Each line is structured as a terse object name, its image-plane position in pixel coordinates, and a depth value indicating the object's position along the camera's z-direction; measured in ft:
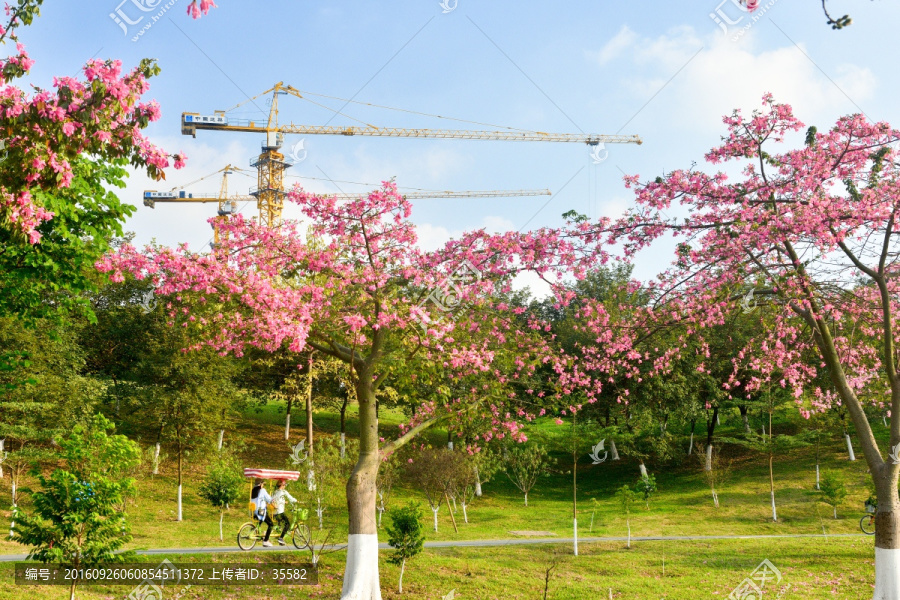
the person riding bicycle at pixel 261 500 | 52.26
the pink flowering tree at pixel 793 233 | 44.29
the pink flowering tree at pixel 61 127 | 28.81
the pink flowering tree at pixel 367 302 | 45.55
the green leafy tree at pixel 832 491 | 100.37
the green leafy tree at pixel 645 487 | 113.29
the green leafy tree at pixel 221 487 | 82.28
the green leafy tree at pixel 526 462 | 124.26
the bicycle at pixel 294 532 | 54.80
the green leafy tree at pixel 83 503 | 39.22
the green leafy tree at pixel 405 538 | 62.69
